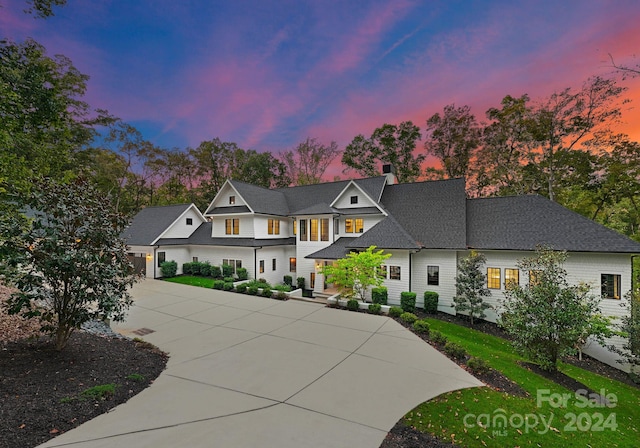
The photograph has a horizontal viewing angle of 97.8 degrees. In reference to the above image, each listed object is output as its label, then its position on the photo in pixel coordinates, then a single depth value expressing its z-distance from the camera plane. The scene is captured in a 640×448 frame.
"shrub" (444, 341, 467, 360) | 8.66
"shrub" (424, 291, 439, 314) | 16.12
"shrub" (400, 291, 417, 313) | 15.69
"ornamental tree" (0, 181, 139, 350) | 5.96
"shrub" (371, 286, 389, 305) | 15.85
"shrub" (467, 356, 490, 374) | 7.68
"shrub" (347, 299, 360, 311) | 14.32
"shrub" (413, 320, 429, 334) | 11.07
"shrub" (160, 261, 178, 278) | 22.84
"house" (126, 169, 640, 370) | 14.30
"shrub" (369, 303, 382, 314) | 13.84
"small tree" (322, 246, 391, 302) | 15.05
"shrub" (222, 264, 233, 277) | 22.28
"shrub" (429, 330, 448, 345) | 9.95
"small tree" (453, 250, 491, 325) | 14.79
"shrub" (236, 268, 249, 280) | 21.39
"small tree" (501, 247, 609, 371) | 8.35
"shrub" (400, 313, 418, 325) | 12.24
